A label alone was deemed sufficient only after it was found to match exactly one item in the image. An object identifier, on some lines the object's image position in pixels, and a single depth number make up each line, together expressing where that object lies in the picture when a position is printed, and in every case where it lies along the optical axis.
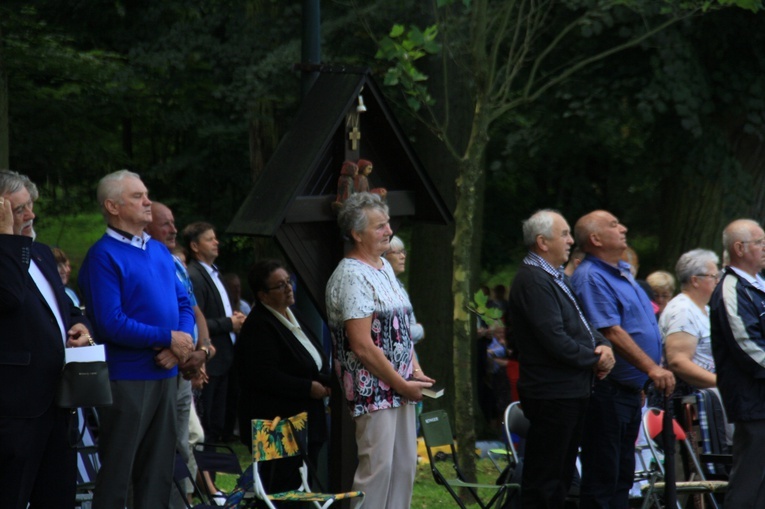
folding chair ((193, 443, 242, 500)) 13.77
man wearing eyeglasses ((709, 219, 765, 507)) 13.70
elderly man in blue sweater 11.47
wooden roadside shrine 12.23
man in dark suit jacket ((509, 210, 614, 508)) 13.54
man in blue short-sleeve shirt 14.31
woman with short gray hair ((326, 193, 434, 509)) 12.08
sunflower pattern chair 11.81
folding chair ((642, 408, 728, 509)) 14.26
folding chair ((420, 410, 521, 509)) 13.91
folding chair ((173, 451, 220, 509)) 13.19
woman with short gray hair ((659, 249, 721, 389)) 16.03
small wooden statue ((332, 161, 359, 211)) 12.70
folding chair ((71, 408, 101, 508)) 13.45
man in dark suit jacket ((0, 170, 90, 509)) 10.29
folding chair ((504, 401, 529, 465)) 14.71
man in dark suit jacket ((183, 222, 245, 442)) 18.31
